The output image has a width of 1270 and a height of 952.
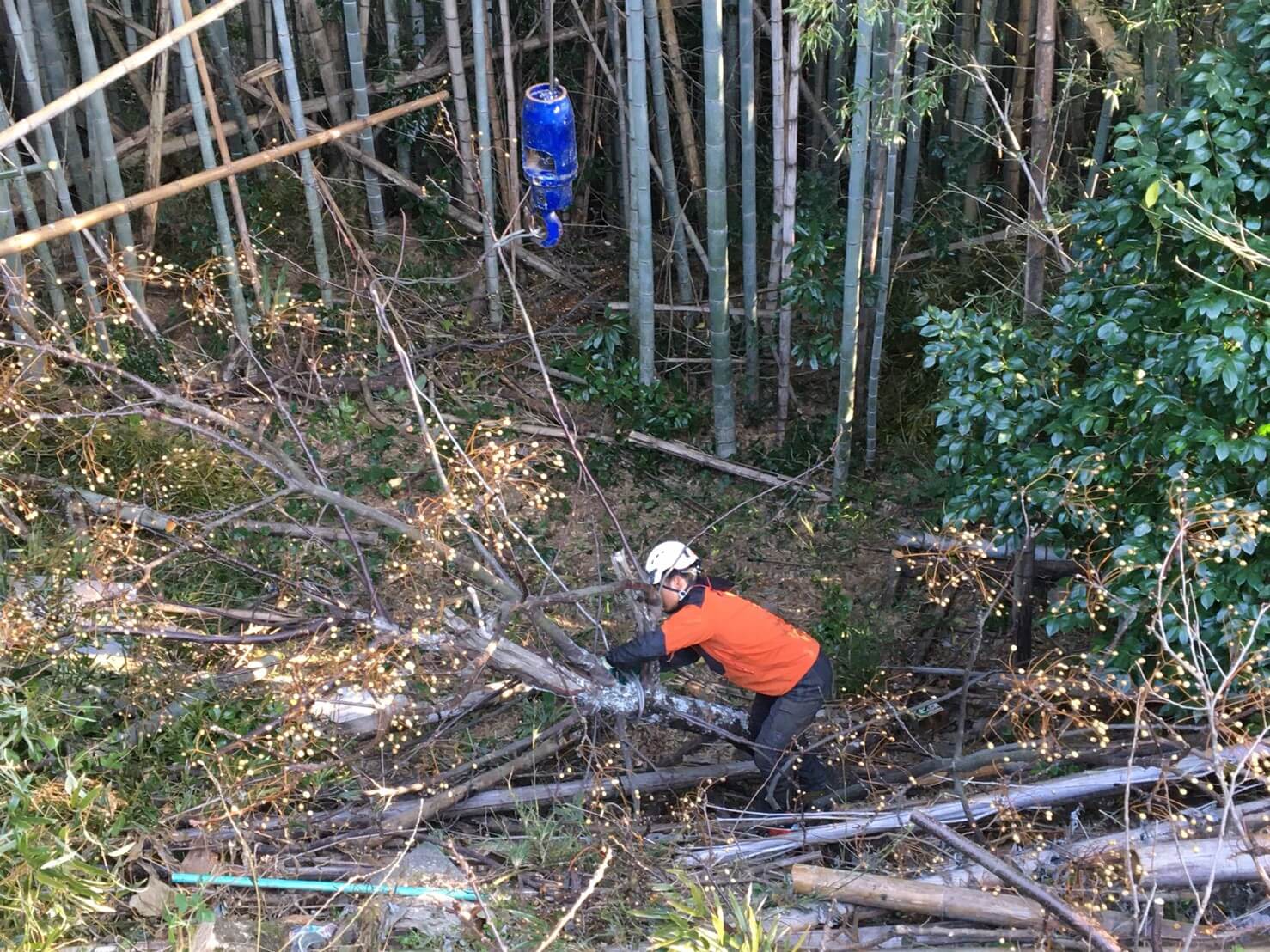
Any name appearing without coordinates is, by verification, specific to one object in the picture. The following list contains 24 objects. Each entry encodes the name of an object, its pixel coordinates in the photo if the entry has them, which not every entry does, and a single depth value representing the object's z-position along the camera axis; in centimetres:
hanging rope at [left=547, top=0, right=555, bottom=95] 645
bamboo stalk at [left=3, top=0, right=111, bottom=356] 563
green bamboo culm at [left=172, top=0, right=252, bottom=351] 566
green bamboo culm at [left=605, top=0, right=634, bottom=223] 648
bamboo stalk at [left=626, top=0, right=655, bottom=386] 557
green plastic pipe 395
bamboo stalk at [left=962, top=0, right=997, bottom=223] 573
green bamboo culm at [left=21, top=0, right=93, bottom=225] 622
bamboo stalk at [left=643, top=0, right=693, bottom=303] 622
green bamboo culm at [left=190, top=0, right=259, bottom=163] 652
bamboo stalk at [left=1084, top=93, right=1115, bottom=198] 540
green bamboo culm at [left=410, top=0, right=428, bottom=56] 726
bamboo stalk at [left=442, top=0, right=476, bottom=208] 635
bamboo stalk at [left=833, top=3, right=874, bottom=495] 497
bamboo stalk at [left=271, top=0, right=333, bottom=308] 589
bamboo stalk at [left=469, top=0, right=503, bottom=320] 627
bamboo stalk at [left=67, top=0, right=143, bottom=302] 562
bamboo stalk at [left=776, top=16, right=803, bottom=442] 561
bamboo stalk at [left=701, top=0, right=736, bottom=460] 534
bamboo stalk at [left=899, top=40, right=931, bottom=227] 541
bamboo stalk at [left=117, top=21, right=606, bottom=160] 674
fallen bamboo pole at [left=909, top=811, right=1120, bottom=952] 327
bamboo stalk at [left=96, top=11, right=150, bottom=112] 684
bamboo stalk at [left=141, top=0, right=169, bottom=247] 625
